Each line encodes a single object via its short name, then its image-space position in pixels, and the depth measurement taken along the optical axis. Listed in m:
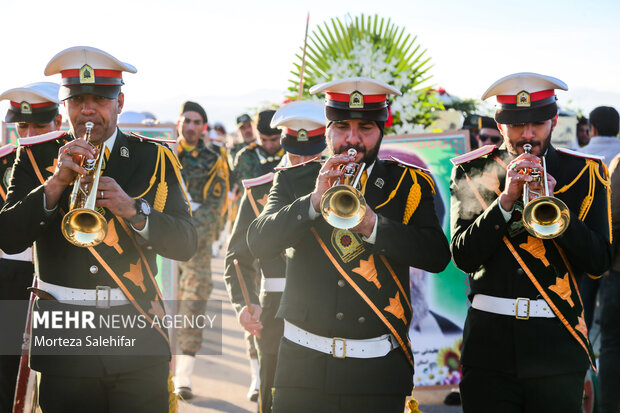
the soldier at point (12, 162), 5.26
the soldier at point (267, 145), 7.96
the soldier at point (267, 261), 5.30
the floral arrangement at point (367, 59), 6.59
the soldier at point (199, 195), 8.30
